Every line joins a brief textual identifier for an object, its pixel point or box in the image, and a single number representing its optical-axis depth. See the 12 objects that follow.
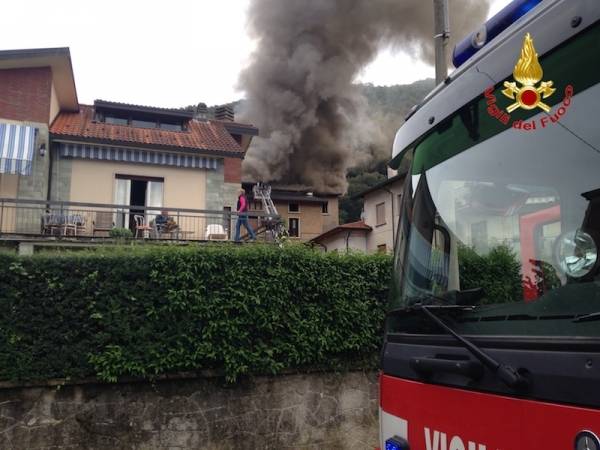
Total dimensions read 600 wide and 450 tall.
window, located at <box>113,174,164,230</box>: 17.11
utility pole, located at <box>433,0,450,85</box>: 6.26
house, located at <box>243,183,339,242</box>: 37.41
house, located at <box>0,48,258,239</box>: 14.77
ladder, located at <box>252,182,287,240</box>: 15.13
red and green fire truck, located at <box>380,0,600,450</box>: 1.36
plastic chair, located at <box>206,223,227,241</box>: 14.99
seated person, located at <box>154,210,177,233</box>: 14.91
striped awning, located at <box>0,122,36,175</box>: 14.32
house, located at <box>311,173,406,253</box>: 28.30
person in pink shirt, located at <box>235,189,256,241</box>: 14.66
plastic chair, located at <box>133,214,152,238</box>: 14.83
